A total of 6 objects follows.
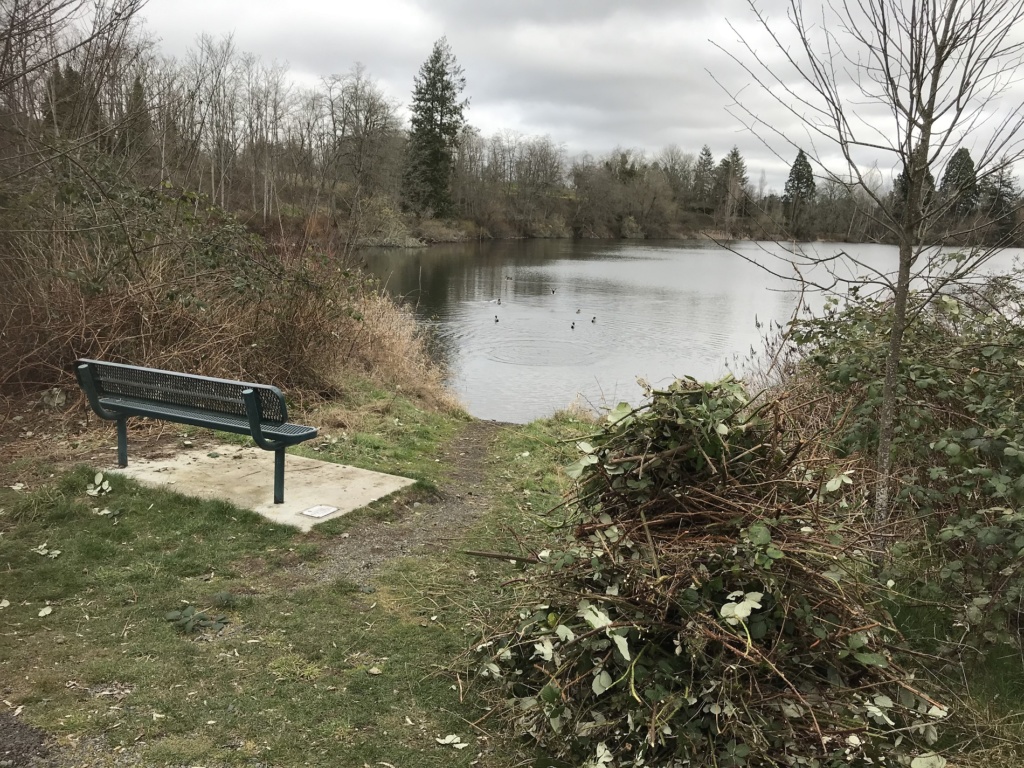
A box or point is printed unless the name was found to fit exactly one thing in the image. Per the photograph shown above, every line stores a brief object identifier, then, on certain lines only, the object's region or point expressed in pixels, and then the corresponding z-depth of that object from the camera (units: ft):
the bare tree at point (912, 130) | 10.24
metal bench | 15.76
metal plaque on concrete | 15.85
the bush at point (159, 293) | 23.27
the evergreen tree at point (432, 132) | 195.52
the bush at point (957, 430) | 10.10
